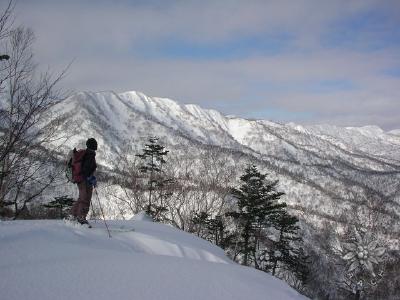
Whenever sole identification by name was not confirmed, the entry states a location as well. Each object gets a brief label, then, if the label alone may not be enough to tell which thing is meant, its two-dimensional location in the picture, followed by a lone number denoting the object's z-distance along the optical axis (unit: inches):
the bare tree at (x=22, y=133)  390.6
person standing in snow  316.8
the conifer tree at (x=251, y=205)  1116.5
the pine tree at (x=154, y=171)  1007.0
